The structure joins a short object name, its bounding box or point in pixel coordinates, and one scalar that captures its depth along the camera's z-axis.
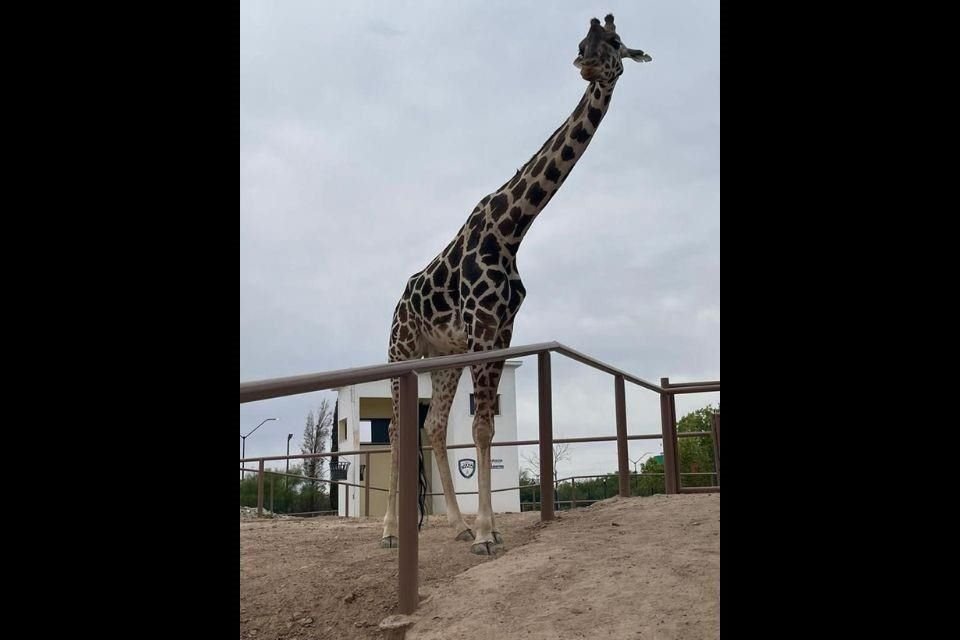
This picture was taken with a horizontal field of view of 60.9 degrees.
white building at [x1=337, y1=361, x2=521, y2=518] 17.23
